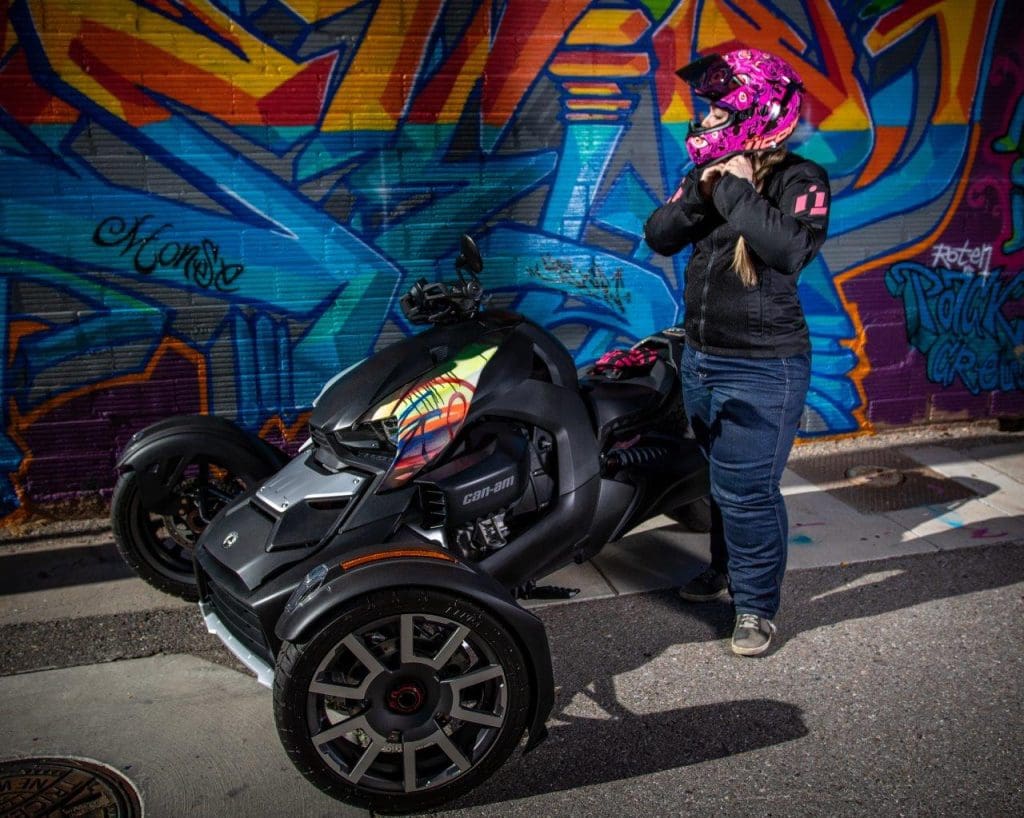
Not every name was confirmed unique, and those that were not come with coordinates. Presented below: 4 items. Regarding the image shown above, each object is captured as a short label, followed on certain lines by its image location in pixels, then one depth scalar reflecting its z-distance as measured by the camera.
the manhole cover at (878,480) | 4.85
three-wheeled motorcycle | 2.59
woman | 3.01
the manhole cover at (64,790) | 2.70
